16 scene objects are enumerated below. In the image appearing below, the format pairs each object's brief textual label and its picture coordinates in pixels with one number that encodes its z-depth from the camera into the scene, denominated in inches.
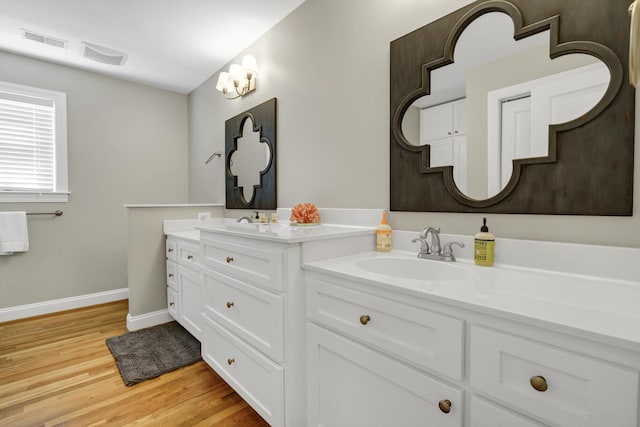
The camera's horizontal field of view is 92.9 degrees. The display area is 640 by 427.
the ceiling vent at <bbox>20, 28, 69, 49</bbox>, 91.0
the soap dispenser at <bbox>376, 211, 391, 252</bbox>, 57.4
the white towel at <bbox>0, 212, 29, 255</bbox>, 99.1
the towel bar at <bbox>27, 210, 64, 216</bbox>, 106.8
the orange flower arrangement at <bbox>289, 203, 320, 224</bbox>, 69.6
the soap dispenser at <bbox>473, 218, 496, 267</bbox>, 45.2
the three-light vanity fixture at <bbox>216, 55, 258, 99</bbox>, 93.4
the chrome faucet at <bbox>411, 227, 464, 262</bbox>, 49.5
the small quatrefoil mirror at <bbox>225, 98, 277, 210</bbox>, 91.5
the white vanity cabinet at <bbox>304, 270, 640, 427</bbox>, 23.1
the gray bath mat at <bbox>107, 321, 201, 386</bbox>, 72.0
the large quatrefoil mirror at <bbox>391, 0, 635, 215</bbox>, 37.7
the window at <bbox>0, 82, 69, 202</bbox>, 103.1
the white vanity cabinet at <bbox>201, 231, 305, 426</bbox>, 47.4
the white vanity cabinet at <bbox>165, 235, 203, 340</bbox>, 82.6
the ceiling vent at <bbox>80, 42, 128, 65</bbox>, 98.7
